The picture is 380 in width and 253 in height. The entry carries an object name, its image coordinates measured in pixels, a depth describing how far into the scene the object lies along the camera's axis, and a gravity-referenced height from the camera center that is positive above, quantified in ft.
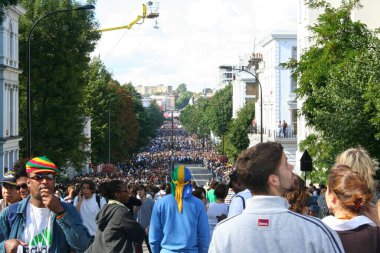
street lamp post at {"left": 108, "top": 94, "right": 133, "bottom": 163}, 264.03 -0.37
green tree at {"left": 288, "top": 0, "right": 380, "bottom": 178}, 101.40 +4.75
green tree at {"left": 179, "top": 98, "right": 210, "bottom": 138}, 545.85 +4.05
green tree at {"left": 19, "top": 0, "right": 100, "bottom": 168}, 172.76 +9.17
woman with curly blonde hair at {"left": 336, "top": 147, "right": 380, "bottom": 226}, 20.93 -0.86
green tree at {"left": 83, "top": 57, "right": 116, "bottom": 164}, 277.44 +4.68
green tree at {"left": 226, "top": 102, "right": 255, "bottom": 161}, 306.55 -1.38
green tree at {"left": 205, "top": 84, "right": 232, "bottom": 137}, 424.46 +6.45
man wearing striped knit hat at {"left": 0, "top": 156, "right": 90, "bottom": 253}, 21.59 -2.28
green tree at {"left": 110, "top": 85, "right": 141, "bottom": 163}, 286.46 +0.24
